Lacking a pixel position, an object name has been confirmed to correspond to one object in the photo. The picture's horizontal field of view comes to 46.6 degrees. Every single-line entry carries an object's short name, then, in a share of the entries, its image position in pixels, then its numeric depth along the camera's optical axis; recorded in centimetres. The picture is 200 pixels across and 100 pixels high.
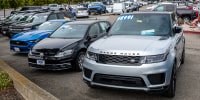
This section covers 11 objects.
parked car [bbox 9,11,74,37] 1355
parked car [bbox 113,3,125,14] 3456
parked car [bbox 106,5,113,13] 4141
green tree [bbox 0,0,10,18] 2935
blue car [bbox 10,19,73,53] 961
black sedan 667
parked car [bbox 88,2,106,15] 3756
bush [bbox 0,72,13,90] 541
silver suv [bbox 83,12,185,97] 414
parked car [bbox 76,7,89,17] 3216
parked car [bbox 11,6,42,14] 2934
